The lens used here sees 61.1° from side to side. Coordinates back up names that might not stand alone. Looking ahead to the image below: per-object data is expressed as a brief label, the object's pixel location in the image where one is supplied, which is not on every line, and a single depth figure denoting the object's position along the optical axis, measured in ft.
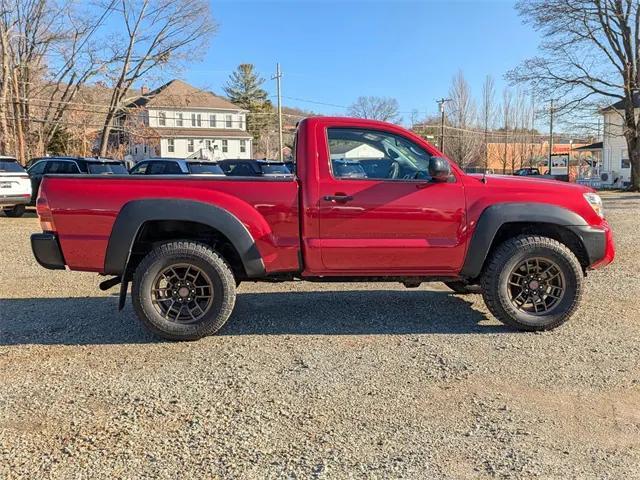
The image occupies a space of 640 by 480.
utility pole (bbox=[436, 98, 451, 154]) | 174.27
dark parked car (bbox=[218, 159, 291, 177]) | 61.94
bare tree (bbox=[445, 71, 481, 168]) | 187.32
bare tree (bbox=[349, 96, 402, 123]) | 209.97
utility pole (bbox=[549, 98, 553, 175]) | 110.40
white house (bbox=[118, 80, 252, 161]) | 204.39
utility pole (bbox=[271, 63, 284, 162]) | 140.56
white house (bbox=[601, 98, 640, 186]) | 139.77
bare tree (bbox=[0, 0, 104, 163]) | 104.68
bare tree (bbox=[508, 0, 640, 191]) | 104.99
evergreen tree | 294.00
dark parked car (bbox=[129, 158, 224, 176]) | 54.91
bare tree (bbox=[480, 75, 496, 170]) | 189.57
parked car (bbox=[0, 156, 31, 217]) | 46.62
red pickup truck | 15.16
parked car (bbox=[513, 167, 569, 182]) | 129.04
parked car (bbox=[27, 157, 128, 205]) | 52.16
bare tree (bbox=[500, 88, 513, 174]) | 193.36
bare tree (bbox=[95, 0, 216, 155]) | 125.08
